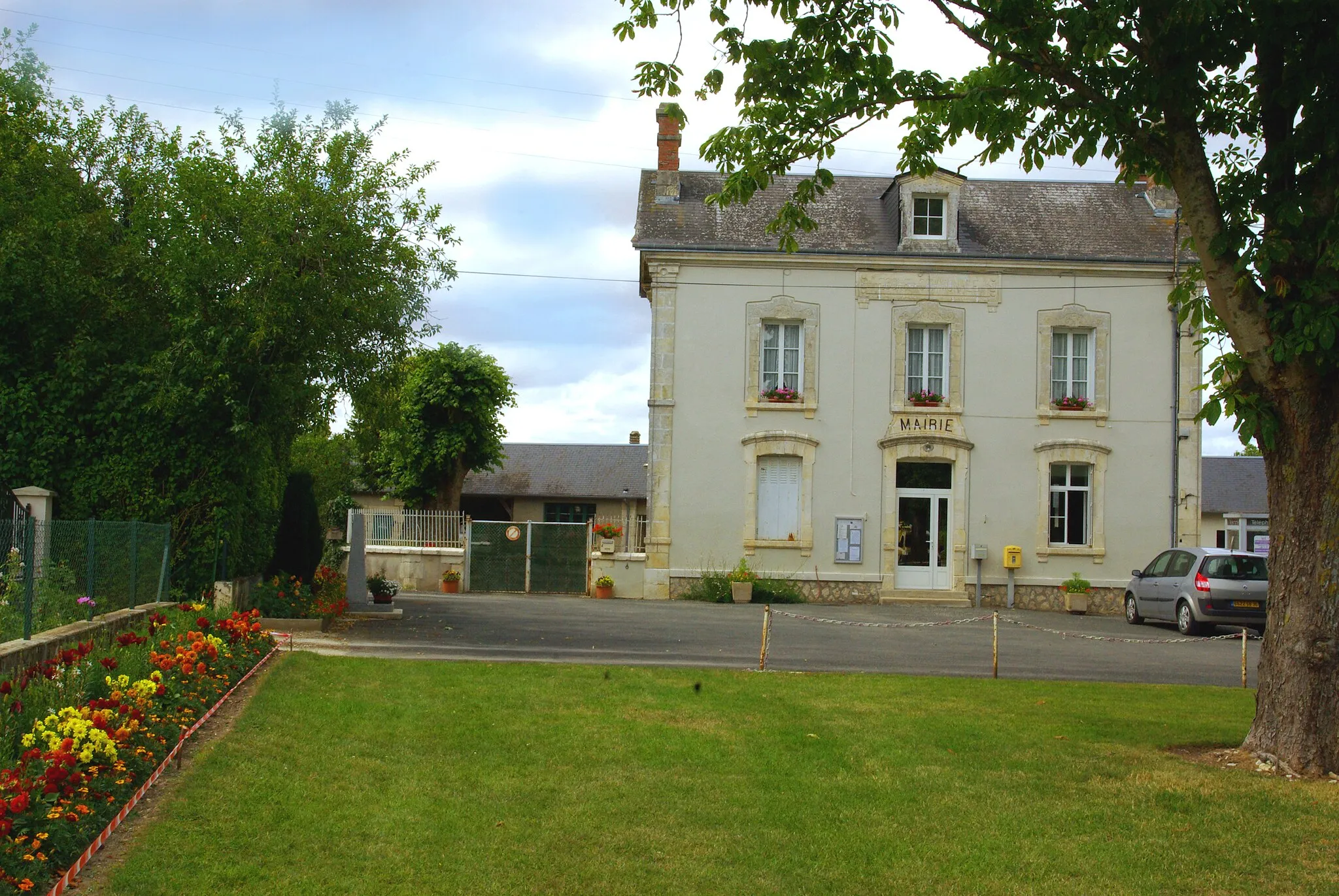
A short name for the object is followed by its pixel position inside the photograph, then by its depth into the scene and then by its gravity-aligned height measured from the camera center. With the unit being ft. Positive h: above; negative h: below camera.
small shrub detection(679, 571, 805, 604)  80.12 -4.31
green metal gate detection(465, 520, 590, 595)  90.99 -2.79
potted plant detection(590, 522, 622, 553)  84.23 -0.87
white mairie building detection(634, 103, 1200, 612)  82.12 +7.98
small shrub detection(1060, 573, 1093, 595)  80.53 -3.32
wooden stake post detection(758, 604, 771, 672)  43.37 -4.47
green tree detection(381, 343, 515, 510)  115.24 +8.90
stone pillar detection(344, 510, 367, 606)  62.28 -2.75
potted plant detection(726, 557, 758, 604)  79.36 -3.76
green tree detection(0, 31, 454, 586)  47.62 +8.55
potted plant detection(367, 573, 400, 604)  65.10 -3.98
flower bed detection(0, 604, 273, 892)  17.20 -4.14
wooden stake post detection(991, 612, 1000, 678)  42.42 -4.41
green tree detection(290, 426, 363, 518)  146.00 +6.28
